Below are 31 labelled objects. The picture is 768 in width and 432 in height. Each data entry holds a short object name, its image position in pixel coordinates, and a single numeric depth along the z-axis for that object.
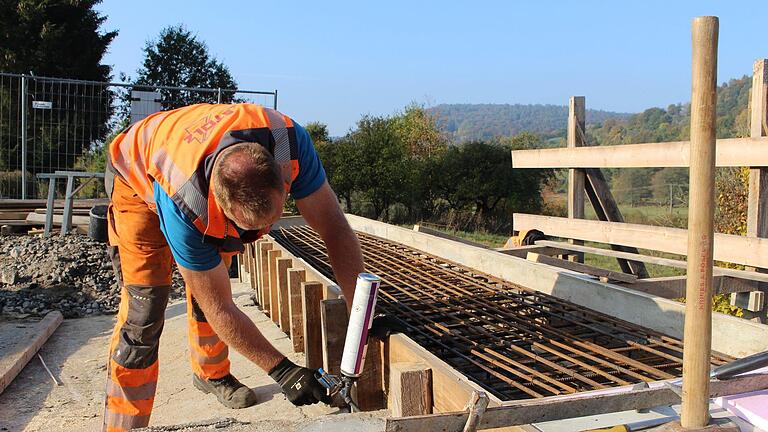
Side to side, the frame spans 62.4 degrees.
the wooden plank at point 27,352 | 4.82
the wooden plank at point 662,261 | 3.97
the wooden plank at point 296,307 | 3.89
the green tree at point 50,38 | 20.39
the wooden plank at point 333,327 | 2.95
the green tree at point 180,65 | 25.88
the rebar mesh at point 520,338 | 2.46
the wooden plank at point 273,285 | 5.02
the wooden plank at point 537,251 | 5.21
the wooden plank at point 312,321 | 3.41
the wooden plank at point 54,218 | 10.73
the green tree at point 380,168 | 17.12
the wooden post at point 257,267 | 5.75
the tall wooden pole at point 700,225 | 1.44
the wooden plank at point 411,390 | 2.12
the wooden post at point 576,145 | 5.63
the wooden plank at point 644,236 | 3.73
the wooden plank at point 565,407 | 1.49
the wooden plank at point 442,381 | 2.02
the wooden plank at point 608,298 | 2.60
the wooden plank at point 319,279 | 3.23
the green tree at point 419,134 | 21.61
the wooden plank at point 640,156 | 3.86
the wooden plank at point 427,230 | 6.34
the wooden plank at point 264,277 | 5.52
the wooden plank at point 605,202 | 5.46
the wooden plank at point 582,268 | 4.31
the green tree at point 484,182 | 18.03
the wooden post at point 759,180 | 4.09
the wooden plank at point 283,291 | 4.46
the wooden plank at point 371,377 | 2.80
